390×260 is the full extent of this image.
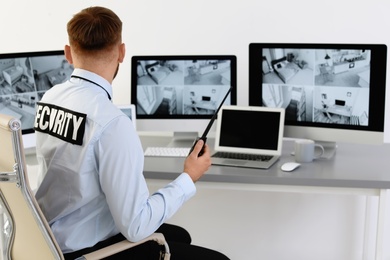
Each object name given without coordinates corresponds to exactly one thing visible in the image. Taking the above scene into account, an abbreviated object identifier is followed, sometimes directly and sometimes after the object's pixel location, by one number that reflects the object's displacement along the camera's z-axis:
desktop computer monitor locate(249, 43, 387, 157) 2.53
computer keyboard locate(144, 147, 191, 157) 2.70
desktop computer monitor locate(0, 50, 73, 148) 2.60
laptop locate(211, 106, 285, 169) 2.61
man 1.68
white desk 2.34
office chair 1.58
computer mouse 2.44
